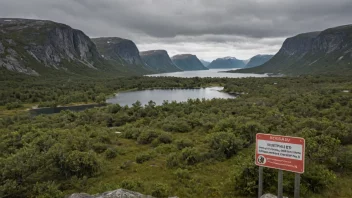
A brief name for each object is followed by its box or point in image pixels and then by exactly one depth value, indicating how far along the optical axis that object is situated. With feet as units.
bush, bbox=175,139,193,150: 94.50
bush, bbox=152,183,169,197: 49.44
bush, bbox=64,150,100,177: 65.46
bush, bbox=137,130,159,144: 108.88
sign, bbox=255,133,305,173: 31.11
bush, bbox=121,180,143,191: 51.18
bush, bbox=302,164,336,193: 50.16
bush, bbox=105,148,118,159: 87.63
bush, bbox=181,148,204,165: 75.62
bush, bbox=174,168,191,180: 63.93
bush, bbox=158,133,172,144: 104.40
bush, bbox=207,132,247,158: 82.28
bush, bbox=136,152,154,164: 80.94
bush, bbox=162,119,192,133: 131.64
